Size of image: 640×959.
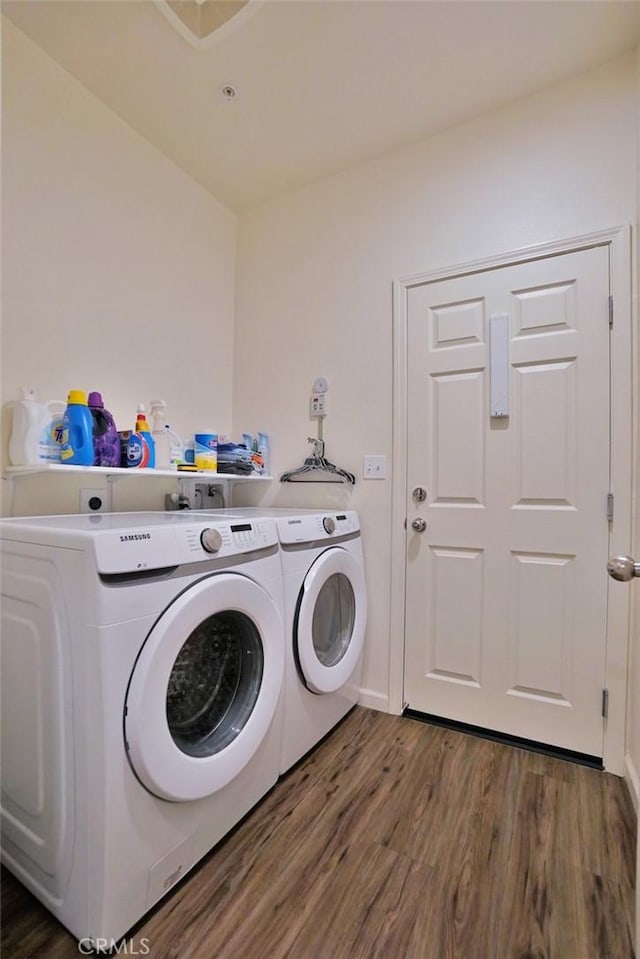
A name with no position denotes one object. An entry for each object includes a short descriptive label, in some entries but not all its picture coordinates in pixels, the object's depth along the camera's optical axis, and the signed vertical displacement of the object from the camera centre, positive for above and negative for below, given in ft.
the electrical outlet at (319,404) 7.04 +1.21
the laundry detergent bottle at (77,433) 4.64 +0.46
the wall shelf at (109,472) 4.37 +0.04
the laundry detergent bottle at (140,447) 5.26 +0.36
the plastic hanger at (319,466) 6.80 +0.17
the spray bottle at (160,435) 5.82 +0.56
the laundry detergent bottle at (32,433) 4.54 +0.45
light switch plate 6.53 +0.15
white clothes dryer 4.79 -1.87
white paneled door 5.23 -0.28
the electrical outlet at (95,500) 5.55 -0.34
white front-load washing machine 2.92 -1.83
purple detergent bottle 4.98 +0.46
